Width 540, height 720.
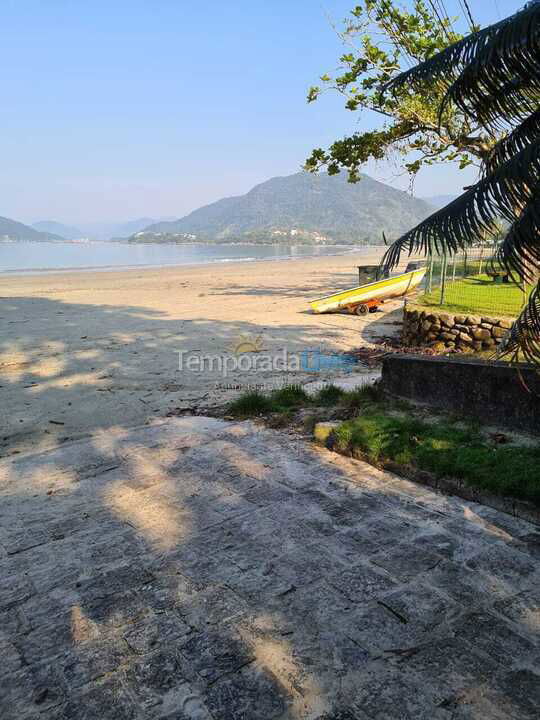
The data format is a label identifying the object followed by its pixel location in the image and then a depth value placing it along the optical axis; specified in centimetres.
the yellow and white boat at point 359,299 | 1568
